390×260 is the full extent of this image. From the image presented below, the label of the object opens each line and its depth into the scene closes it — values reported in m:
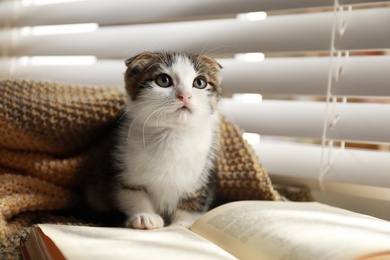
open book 0.56
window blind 0.98
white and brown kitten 0.88
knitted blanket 0.95
